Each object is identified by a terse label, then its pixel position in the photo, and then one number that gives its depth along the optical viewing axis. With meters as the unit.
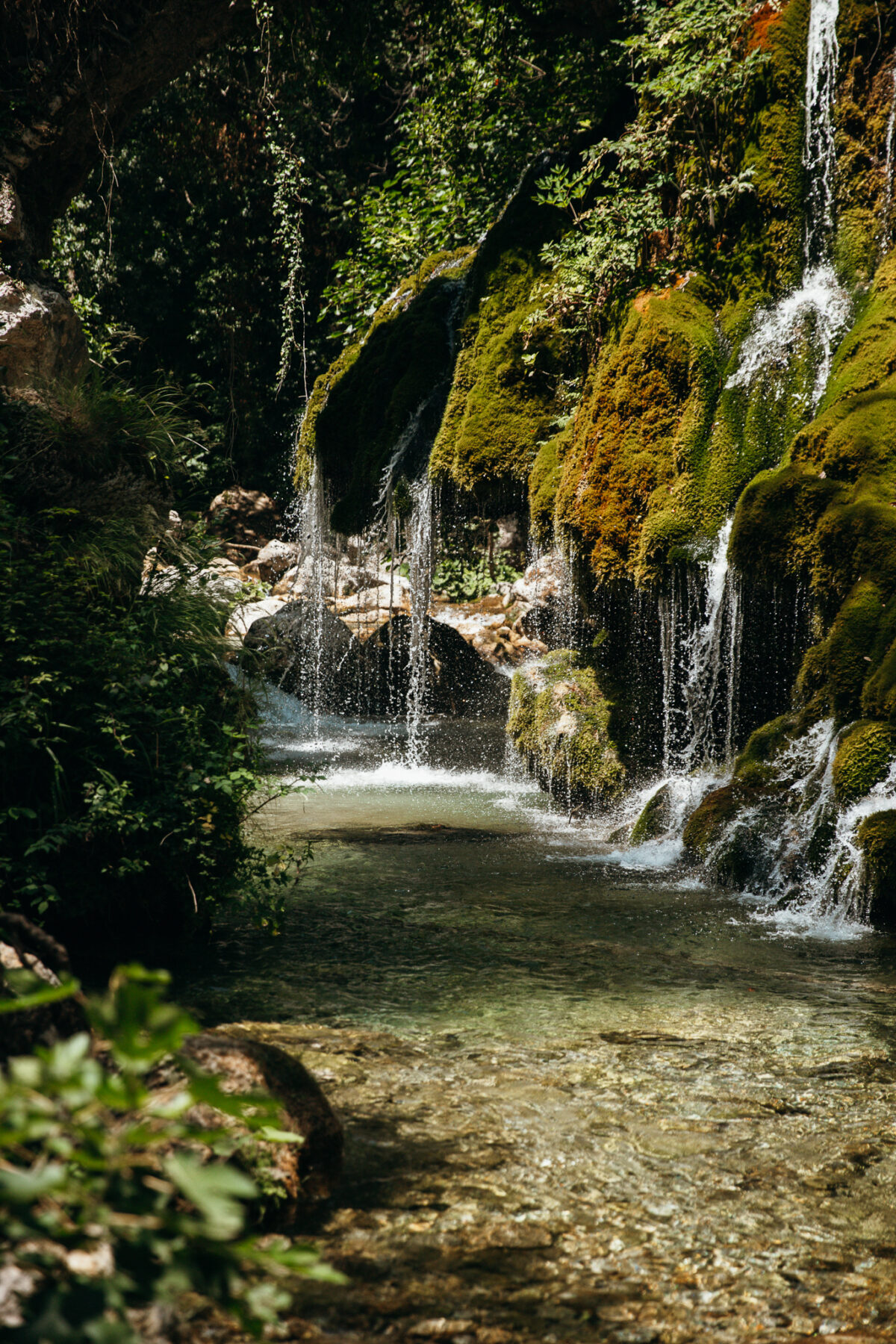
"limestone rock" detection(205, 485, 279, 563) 27.77
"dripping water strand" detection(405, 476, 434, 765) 11.42
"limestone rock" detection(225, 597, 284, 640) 20.02
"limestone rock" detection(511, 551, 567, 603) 17.91
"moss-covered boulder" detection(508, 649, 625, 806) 10.34
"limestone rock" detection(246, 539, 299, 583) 25.61
